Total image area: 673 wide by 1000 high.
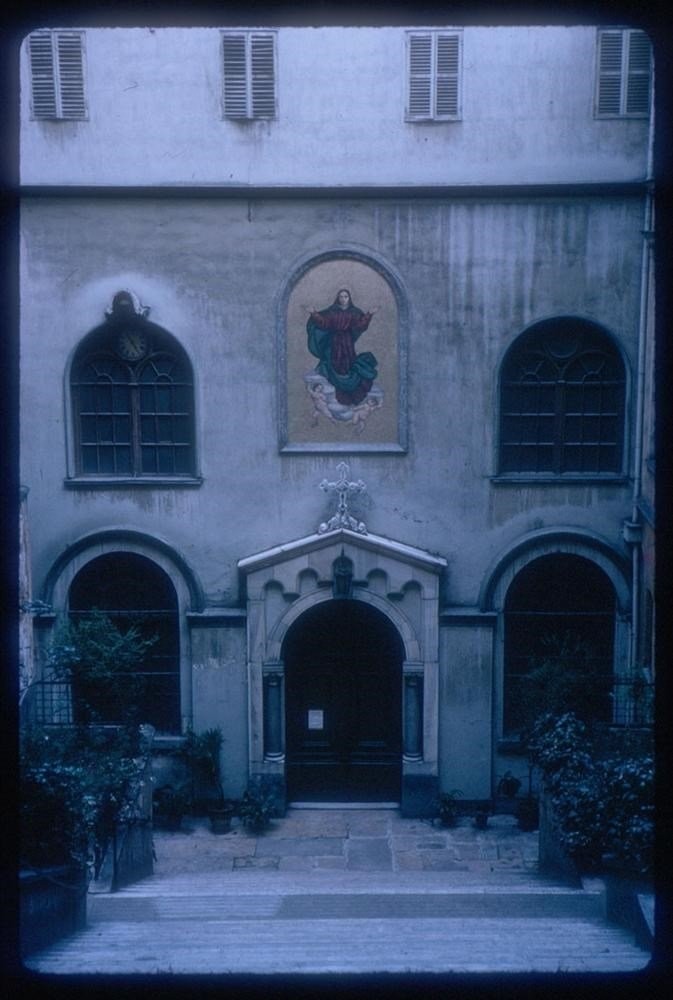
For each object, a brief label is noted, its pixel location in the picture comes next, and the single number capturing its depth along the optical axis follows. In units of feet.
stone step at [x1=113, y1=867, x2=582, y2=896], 36.94
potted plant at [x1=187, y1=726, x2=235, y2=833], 47.62
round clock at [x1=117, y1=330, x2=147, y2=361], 48.39
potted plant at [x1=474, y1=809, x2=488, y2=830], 47.75
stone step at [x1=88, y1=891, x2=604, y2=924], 31.22
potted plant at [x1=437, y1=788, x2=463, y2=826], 47.98
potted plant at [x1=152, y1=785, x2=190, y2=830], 47.65
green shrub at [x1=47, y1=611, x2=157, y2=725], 42.83
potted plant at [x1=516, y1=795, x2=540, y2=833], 47.73
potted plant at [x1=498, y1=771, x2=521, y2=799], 48.85
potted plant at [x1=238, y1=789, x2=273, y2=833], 47.29
